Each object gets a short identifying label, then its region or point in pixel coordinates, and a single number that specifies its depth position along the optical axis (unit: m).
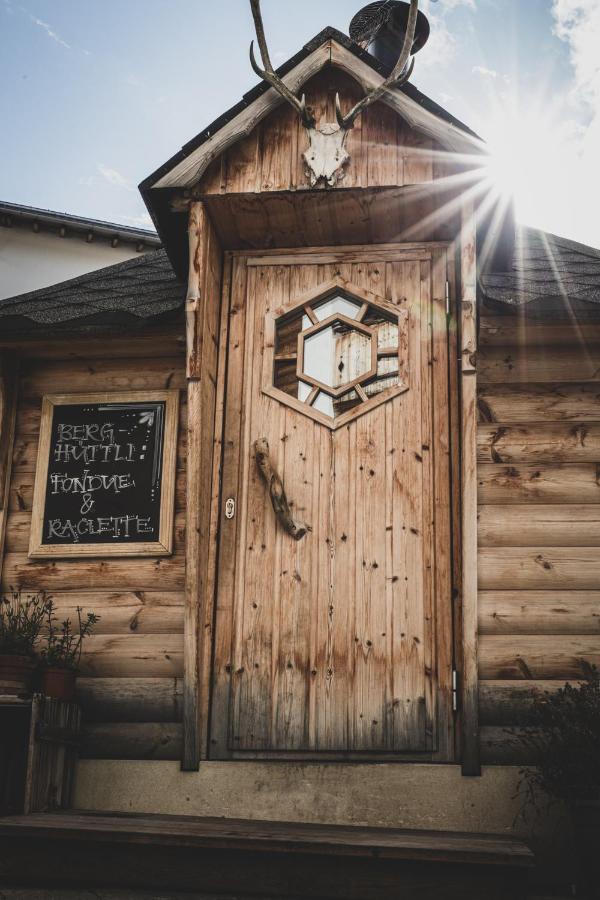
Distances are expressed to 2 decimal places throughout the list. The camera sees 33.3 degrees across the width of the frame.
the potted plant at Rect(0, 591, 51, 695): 5.71
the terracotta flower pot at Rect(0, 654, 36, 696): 5.68
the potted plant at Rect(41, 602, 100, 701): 5.85
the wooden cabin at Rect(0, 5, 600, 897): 5.64
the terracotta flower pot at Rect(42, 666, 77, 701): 5.83
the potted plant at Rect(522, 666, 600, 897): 4.91
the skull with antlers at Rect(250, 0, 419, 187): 5.84
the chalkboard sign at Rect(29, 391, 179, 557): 6.60
